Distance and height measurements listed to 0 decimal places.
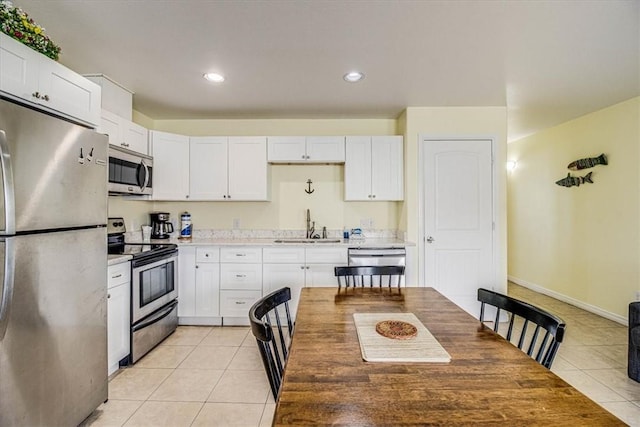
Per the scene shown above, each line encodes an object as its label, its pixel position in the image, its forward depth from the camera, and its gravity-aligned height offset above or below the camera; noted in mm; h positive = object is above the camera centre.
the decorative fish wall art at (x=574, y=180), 3930 +474
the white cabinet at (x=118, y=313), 2344 -754
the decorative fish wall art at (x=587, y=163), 3712 +669
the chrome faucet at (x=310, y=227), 3982 -133
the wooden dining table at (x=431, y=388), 800 -515
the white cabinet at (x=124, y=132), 2756 +833
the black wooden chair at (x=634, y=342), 2279 -937
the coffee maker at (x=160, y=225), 3785 -97
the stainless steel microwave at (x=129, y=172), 2809 +451
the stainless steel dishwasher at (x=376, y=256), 3371 -432
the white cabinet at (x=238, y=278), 3441 -680
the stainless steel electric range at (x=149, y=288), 2625 -663
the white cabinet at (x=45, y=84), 1507 +741
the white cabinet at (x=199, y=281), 3434 -711
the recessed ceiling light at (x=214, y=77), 2740 +1263
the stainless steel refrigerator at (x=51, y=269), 1383 -266
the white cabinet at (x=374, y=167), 3738 +599
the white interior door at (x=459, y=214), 3613 +25
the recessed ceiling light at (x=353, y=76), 2712 +1256
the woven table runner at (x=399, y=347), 1108 -503
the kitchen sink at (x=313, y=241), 3670 -288
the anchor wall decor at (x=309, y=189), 4043 +363
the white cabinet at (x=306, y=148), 3742 +834
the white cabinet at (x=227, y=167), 3742 +606
